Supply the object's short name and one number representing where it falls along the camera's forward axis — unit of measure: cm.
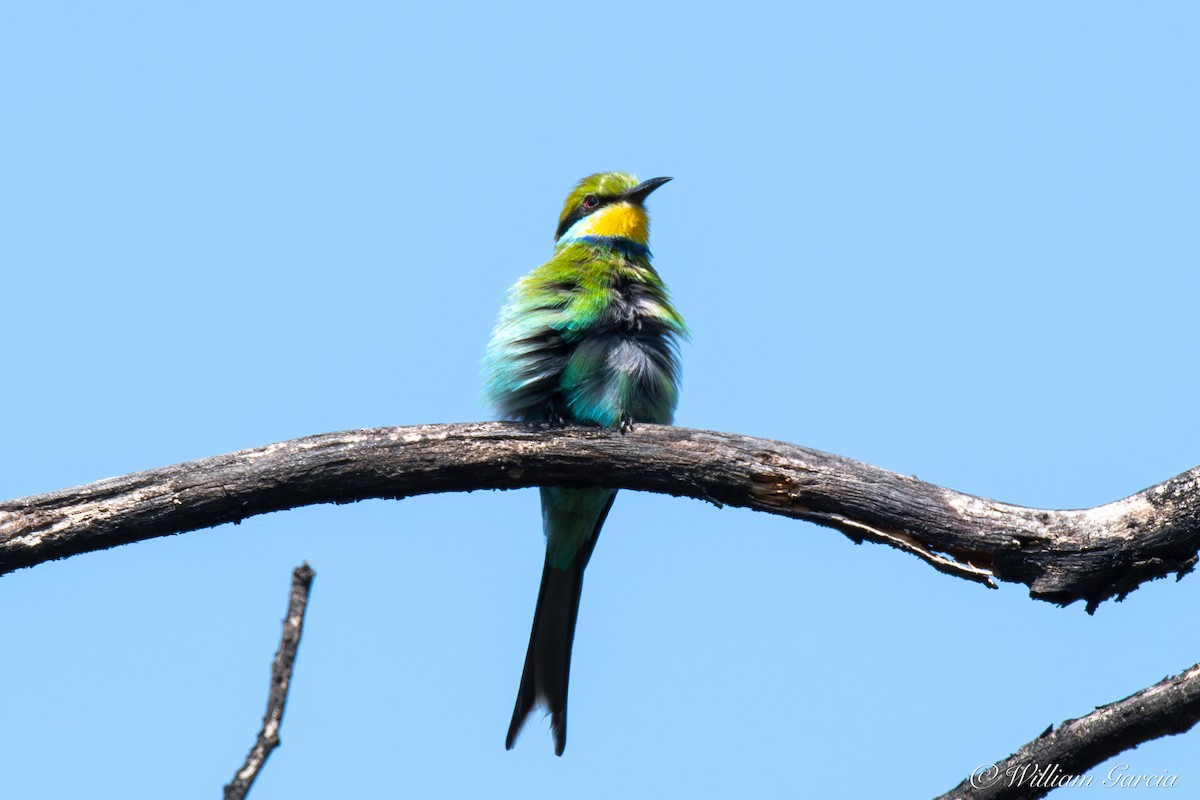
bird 827
